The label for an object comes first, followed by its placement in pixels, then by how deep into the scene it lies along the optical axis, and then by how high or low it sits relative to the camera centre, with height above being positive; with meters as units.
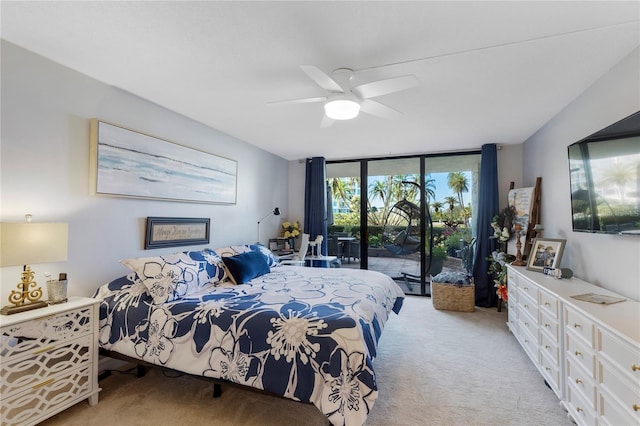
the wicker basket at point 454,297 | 4.11 -1.07
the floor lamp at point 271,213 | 4.62 +0.11
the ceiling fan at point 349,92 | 1.92 +0.92
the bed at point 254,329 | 1.68 -0.72
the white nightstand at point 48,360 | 1.66 -0.88
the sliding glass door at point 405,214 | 4.75 +0.11
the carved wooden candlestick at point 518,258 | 3.28 -0.41
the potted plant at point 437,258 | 4.82 -0.61
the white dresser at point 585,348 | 1.35 -0.74
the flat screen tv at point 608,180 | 1.75 +0.29
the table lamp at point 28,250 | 1.69 -0.19
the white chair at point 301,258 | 4.40 -0.58
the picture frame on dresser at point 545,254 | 2.71 -0.31
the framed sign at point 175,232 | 2.82 -0.13
